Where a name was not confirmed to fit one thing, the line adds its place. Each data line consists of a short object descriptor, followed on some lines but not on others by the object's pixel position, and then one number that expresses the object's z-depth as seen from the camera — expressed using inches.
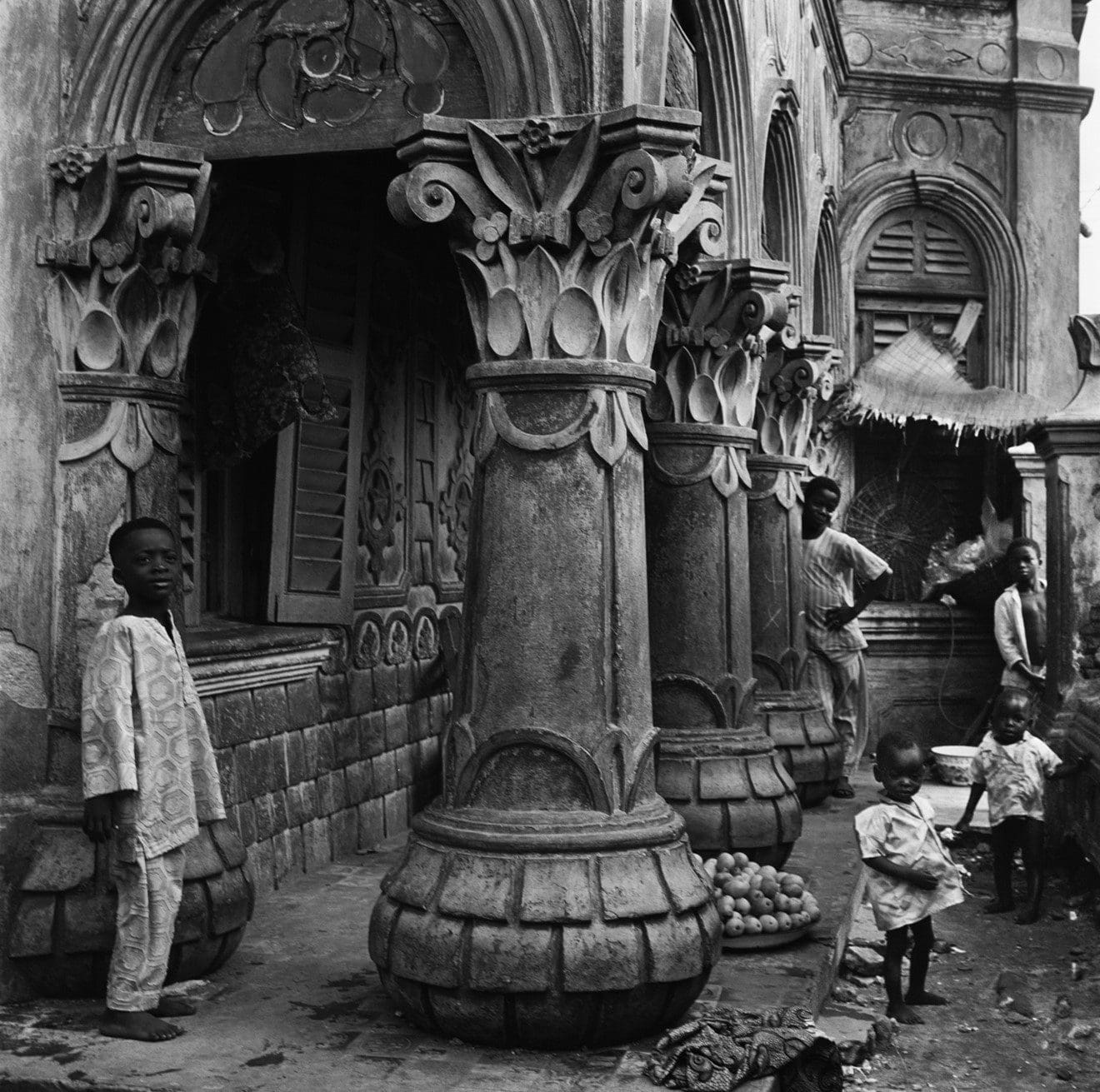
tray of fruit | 251.3
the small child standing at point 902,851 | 254.8
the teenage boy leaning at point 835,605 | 443.2
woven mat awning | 599.8
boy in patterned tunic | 195.8
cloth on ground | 182.2
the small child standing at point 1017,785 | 347.9
